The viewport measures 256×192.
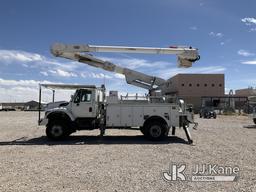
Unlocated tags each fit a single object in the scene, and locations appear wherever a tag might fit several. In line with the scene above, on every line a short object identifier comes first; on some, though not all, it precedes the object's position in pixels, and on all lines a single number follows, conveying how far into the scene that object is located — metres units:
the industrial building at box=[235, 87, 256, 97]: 54.66
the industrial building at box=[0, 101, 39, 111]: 79.47
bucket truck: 9.83
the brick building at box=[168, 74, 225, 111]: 50.57
